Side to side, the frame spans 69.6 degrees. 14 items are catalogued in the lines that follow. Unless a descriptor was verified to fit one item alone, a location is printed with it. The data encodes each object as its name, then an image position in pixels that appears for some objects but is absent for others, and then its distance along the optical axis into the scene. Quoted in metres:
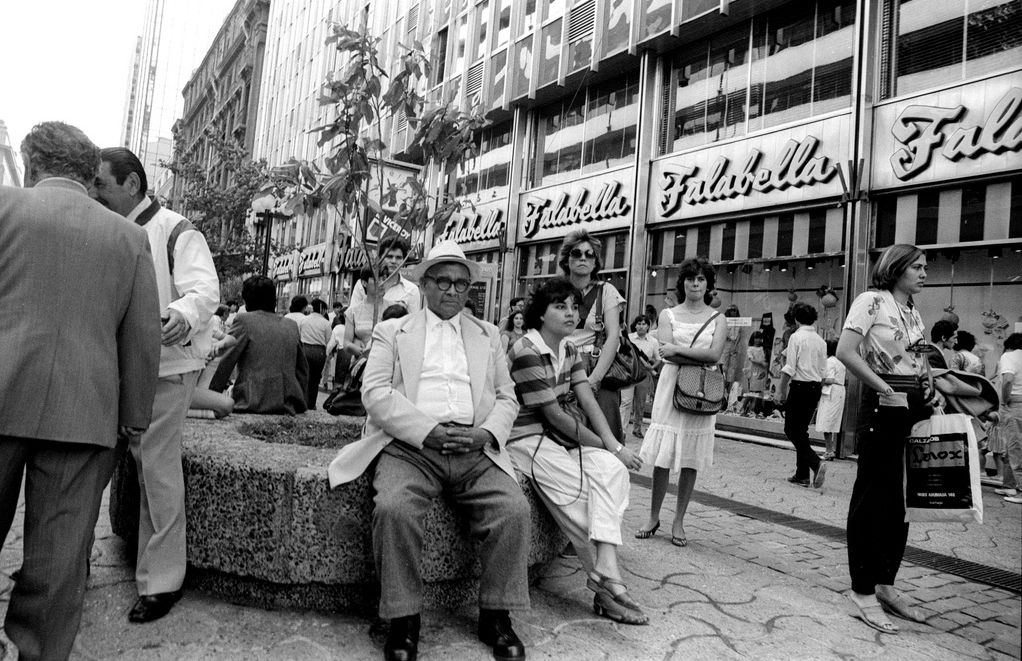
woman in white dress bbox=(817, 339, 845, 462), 9.77
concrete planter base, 3.04
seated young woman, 3.44
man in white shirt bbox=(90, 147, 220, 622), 3.11
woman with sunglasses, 4.70
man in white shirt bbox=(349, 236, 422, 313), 5.31
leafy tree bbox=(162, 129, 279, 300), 20.44
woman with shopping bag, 3.69
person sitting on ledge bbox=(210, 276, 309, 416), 5.40
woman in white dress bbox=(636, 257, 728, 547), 4.89
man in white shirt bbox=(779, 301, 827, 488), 7.86
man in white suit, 2.86
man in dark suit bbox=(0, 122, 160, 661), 2.23
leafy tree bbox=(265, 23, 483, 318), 4.59
